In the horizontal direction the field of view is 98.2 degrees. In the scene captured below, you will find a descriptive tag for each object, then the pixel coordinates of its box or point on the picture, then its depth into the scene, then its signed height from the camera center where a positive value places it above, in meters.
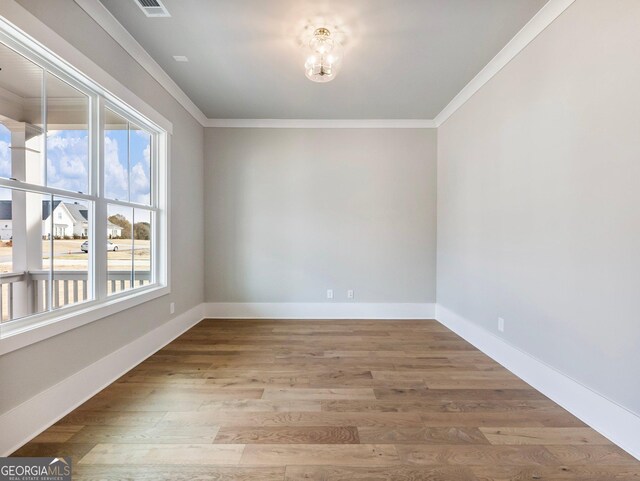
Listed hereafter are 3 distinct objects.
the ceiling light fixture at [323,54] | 2.20 +1.51
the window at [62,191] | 1.60 +0.33
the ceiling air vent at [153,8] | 1.93 +1.66
